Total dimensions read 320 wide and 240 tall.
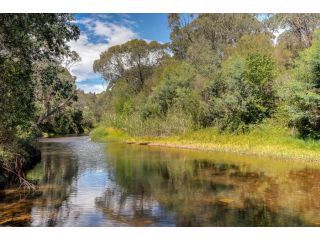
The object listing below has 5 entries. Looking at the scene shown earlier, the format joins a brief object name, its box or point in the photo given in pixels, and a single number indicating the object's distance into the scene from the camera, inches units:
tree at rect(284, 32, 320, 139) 614.4
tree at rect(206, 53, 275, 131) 817.0
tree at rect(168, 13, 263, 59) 1299.5
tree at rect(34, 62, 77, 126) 383.5
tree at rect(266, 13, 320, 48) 923.6
